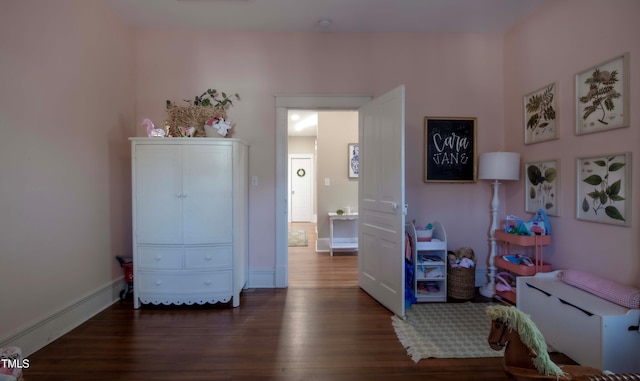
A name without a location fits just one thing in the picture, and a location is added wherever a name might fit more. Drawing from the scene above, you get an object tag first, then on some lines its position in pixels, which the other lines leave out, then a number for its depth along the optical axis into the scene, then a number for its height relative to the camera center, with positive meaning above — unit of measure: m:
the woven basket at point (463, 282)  2.95 -0.96
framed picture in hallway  5.07 +0.43
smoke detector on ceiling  3.01 +1.68
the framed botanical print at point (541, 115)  2.56 +0.65
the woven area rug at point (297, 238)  5.60 -1.08
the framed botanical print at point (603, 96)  1.98 +0.63
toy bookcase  2.89 -0.80
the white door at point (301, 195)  8.82 -0.27
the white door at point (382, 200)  2.57 -0.14
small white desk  4.80 -0.91
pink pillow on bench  1.77 -0.67
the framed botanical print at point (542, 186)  2.54 -0.01
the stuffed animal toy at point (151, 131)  2.78 +0.52
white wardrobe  2.69 -0.28
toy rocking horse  1.05 -0.61
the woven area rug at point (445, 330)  2.03 -1.14
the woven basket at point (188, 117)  2.93 +0.69
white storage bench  1.67 -0.86
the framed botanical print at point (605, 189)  1.96 -0.03
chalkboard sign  3.26 +0.39
